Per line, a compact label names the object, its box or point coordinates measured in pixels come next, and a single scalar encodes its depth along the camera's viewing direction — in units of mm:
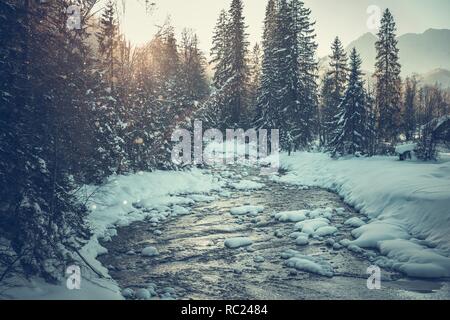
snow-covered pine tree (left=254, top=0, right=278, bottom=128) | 34156
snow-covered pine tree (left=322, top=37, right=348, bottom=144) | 39156
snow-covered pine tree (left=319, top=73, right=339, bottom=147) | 41331
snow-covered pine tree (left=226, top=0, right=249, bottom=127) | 41156
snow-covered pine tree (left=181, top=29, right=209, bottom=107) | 49341
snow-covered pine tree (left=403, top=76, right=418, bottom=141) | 51700
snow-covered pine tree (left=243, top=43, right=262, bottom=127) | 41784
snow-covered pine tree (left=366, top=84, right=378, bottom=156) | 26417
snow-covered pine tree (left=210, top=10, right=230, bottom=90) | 43719
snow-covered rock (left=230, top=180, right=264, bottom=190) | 19984
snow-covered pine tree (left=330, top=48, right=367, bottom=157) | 25789
